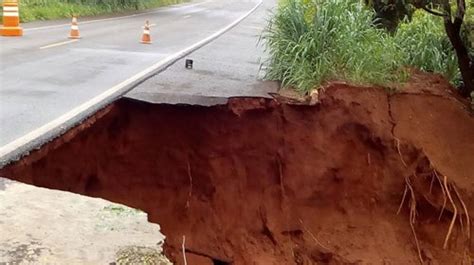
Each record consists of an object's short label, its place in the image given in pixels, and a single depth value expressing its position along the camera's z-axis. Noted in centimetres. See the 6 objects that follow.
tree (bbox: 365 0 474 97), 756
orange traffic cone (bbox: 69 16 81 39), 1569
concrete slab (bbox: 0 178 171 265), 332
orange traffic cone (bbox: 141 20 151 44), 1530
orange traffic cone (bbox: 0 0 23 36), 1545
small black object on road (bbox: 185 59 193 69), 1033
